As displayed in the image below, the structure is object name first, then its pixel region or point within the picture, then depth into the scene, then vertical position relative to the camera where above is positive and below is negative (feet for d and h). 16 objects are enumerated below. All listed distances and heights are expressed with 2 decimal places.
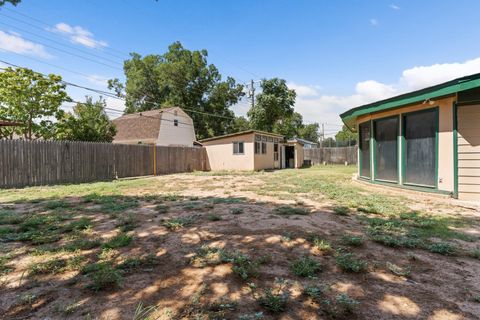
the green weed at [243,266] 6.86 -3.16
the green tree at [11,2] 12.19 +7.71
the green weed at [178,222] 11.20 -3.02
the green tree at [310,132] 177.27 +18.45
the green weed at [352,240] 9.15 -3.15
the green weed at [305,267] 6.94 -3.19
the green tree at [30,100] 38.73 +9.70
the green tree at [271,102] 77.10 +17.02
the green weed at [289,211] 13.67 -3.03
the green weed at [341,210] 13.66 -3.05
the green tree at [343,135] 143.95 +13.33
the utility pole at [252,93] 79.03 +20.32
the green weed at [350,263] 7.20 -3.18
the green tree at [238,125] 107.77 +14.00
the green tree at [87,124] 45.40 +6.72
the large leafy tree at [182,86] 96.02 +28.47
